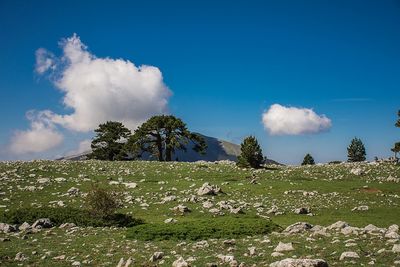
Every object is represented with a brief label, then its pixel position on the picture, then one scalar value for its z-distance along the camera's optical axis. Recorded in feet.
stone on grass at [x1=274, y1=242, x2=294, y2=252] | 46.87
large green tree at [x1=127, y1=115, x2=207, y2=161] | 239.50
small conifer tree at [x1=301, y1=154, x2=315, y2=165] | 296.30
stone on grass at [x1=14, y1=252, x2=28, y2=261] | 51.16
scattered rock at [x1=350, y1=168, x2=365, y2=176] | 152.97
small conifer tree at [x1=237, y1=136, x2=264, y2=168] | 173.37
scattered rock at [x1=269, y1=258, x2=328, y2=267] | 37.90
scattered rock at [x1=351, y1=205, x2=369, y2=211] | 94.63
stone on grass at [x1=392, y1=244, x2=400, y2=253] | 41.83
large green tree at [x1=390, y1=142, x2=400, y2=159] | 194.08
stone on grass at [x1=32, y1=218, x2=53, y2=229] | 75.46
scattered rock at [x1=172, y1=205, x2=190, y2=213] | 92.14
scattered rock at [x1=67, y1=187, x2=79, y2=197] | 112.27
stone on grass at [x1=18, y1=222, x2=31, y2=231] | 73.58
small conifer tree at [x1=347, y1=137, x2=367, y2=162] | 306.35
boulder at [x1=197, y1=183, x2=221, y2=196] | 110.73
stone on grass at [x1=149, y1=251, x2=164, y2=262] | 47.58
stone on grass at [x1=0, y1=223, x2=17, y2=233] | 71.72
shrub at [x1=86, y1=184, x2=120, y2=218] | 83.71
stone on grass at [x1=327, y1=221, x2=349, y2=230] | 61.31
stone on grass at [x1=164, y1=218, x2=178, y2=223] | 79.85
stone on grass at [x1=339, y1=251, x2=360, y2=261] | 41.33
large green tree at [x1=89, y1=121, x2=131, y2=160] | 276.21
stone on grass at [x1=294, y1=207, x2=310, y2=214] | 91.01
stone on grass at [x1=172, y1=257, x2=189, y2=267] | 43.01
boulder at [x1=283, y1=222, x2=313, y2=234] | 61.50
